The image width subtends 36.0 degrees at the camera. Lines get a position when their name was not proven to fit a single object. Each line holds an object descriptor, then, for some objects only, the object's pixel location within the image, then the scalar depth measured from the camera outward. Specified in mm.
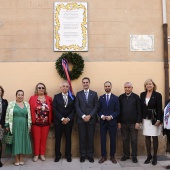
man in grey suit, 5133
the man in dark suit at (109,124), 5113
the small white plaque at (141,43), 5918
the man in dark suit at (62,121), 5180
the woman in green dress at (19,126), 4918
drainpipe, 5816
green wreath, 5648
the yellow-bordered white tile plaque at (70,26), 5832
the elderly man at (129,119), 5086
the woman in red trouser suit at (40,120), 5223
